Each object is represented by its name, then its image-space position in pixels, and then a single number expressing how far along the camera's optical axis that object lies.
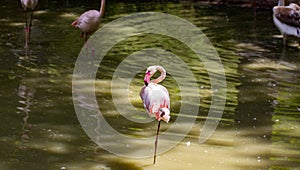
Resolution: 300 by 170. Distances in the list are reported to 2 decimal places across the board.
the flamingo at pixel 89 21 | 18.06
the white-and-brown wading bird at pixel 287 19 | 19.56
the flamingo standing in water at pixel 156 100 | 9.79
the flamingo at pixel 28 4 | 19.36
